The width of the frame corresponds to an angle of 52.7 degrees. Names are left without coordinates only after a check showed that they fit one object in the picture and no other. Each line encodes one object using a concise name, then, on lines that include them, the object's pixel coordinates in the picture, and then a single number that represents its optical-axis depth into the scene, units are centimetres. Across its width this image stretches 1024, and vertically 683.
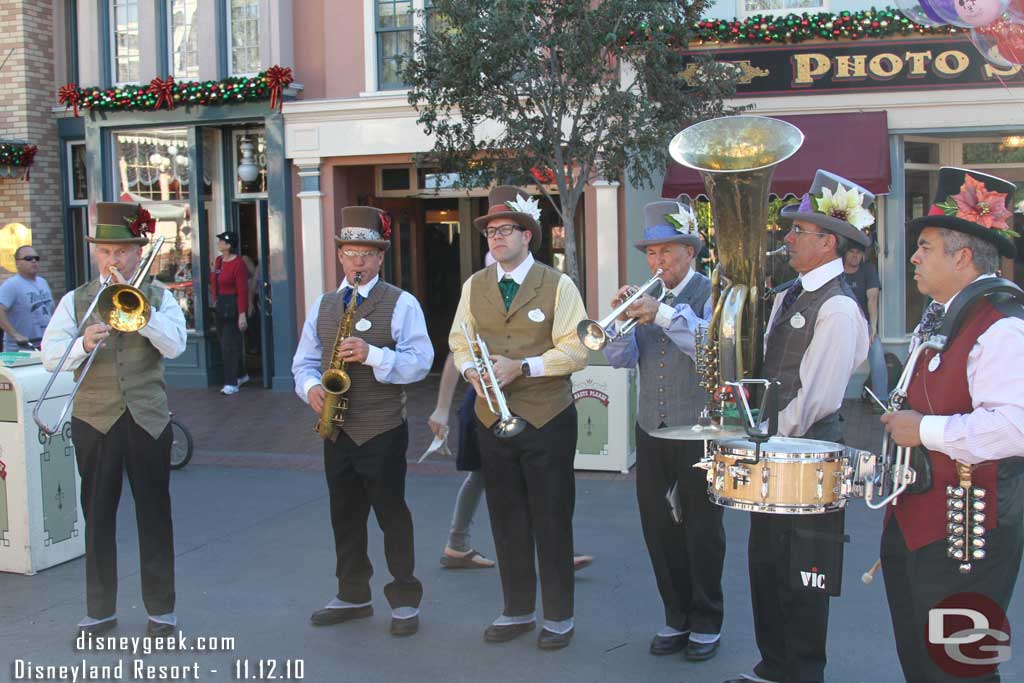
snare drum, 351
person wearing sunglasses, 946
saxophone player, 512
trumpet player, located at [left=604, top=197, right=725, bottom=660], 474
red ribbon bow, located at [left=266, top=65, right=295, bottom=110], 1330
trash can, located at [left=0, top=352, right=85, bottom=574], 605
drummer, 391
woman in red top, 1340
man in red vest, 322
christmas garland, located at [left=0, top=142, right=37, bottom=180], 1445
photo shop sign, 1130
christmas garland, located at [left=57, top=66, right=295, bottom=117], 1343
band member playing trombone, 502
